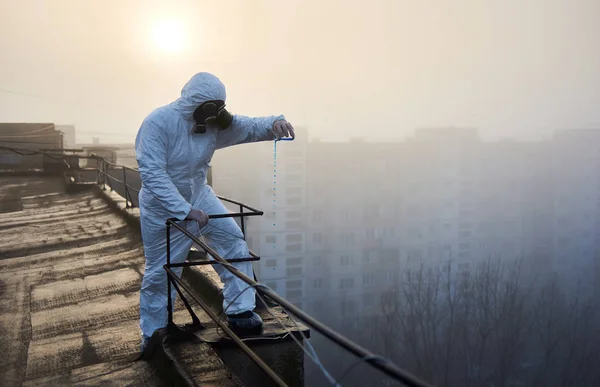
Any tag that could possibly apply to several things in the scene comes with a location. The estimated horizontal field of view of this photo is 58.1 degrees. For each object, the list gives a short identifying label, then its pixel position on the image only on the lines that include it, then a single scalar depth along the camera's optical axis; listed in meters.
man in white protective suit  2.88
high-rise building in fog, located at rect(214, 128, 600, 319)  51.84
